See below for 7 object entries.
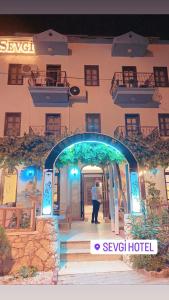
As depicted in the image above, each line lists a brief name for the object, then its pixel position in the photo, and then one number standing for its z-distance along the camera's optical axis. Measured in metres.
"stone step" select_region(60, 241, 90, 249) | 4.75
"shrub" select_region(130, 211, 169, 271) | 3.66
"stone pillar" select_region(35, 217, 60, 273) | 3.99
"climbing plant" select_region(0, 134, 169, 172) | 8.30
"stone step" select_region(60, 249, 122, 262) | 4.43
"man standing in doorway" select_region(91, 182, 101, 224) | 7.24
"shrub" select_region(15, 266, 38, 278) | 3.69
